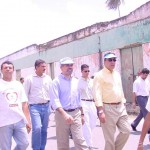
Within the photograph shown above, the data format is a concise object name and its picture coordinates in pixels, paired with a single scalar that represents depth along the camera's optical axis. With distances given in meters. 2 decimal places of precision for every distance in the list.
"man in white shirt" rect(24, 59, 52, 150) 3.77
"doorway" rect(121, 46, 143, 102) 7.54
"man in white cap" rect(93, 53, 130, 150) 3.09
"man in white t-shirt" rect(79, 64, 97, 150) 4.10
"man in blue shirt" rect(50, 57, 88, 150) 2.94
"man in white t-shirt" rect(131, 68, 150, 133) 4.88
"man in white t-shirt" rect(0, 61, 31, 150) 2.84
